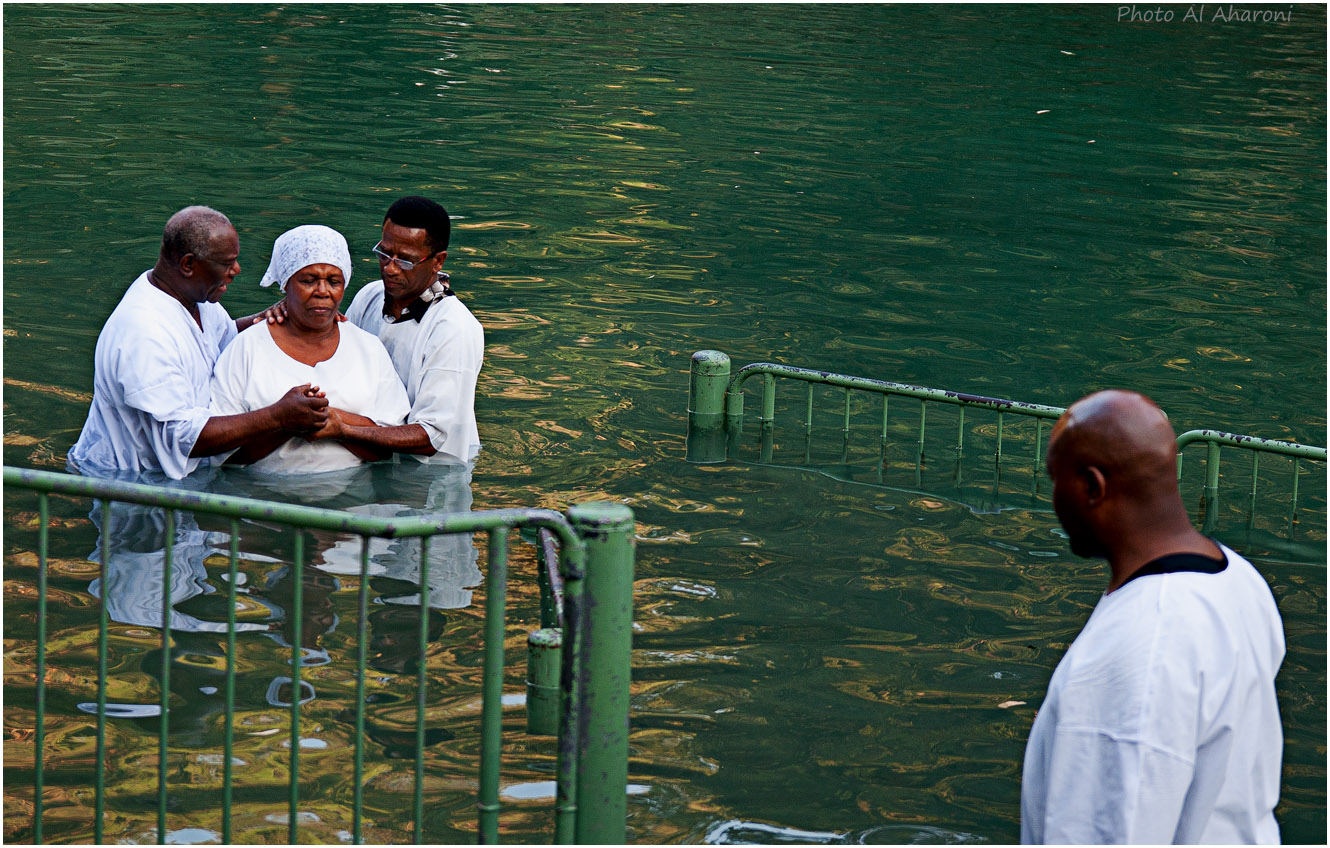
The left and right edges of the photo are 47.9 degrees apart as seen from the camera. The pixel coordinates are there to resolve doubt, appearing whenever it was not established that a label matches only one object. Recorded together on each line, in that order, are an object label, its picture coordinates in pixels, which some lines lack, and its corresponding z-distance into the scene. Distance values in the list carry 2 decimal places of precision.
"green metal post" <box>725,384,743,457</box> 9.77
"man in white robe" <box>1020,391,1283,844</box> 3.07
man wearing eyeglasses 7.67
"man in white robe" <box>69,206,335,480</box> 7.16
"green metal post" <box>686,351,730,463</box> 9.79
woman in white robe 7.25
